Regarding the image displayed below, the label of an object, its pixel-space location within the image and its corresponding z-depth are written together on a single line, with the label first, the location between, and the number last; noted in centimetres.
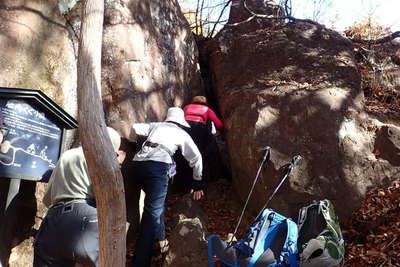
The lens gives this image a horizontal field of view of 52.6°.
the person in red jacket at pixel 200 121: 696
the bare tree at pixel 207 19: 1109
